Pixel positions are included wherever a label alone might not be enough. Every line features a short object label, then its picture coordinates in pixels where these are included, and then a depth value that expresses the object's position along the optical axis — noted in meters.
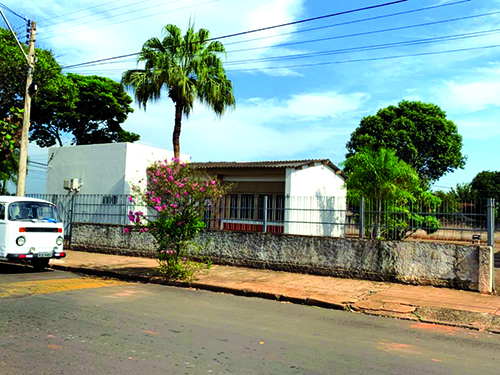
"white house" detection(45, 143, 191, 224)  17.06
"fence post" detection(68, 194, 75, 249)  16.33
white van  10.47
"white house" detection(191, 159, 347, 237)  11.68
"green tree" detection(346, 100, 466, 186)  30.89
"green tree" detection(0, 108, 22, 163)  16.33
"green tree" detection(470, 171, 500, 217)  52.88
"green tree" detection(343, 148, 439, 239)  14.48
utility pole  15.05
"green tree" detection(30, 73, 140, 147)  34.00
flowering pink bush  9.77
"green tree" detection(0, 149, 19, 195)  30.59
